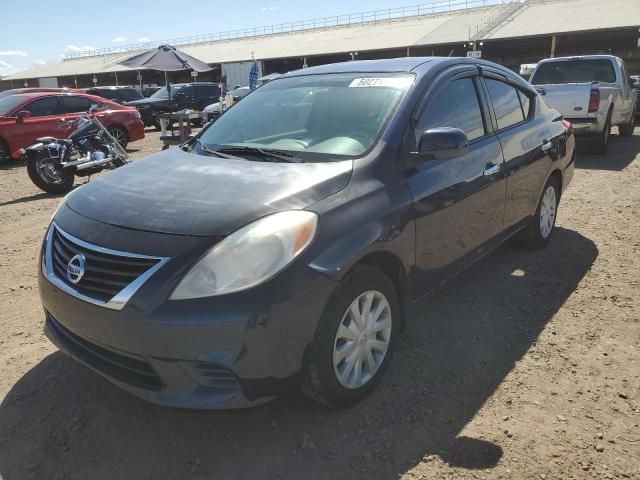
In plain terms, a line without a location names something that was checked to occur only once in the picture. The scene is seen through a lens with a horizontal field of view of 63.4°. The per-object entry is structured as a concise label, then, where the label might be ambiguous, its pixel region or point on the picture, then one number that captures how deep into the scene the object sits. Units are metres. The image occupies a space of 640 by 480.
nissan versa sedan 2.12
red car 11.01
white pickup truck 9.16
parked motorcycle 8.00
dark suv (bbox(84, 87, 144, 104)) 19.11
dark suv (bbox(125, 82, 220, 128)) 18.42
